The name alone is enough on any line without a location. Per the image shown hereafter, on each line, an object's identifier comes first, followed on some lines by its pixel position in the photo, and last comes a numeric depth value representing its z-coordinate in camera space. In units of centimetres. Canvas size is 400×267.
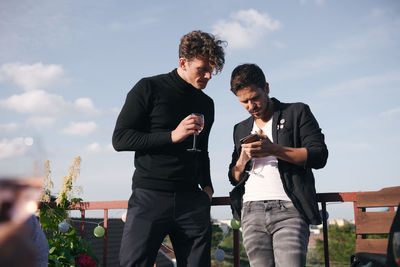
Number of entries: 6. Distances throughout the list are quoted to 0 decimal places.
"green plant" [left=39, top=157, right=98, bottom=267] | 421
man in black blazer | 227
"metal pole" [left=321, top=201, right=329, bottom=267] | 277
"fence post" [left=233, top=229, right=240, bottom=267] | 317
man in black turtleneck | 226
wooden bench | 245
